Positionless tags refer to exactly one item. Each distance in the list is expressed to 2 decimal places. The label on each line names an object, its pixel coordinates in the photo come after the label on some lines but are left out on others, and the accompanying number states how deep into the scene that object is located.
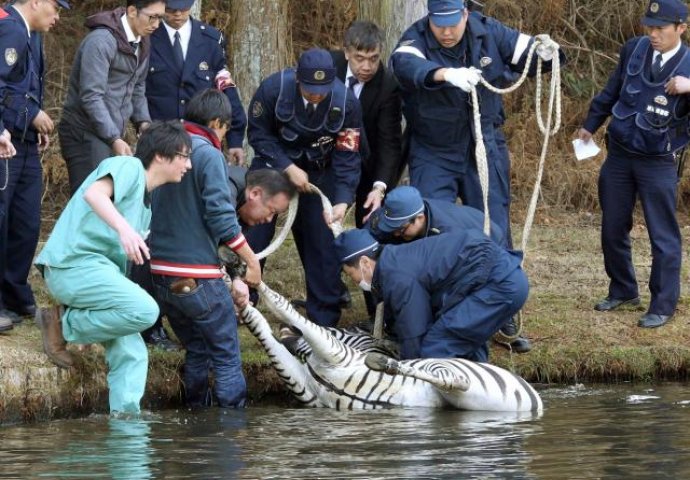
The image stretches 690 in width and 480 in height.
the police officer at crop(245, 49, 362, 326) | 18.06
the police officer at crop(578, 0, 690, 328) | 19.22
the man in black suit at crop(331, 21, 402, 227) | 18.77
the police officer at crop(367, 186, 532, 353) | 17.08
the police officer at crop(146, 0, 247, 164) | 18.78
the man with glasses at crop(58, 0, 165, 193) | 17.52
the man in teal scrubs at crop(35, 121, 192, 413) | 14.92
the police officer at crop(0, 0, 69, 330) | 17.08
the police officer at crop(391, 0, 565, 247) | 18.47
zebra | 16.30
